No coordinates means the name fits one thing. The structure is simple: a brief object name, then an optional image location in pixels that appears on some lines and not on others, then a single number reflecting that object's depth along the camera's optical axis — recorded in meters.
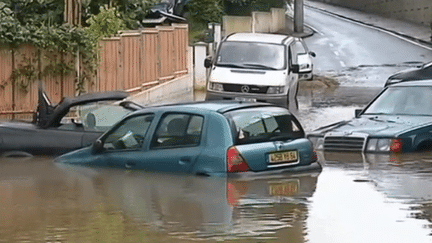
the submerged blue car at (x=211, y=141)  12.55
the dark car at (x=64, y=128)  15.28
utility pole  55.12
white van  24.62
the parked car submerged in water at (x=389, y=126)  15.62
